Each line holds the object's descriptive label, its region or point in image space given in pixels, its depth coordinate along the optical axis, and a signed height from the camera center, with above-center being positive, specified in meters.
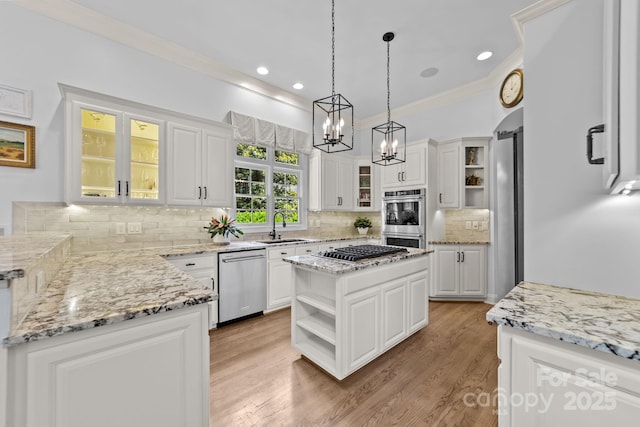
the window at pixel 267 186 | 3.93 +0.47
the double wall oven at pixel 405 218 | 4.07 -0.06
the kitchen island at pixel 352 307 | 1.94 -0.79
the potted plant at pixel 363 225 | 5.13 -0.21
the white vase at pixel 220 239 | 3.33 -0.32
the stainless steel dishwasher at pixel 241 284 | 2.97 -0.85
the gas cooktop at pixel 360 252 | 2.18 -0.35
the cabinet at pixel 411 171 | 4.13 +0.74
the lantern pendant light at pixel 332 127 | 2.16 +1.58
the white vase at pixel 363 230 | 5.15 -0.32
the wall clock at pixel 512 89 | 3.07 +1.57
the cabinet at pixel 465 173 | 4.03 +0.66
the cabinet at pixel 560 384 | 0.76 -0.55
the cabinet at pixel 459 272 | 3.89 -0.88
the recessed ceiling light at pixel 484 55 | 3.25 +2.05
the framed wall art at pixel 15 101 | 2.23 +1.00
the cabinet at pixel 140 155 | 2.38 +0.65
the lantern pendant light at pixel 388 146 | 2.76 +0.75
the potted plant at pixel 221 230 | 3.31 -0.20
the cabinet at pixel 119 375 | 0.84 -0.61
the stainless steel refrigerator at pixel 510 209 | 2.79 +0.06
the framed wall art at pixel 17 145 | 2.22 +0.62
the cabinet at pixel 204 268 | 2.69 -0.59
